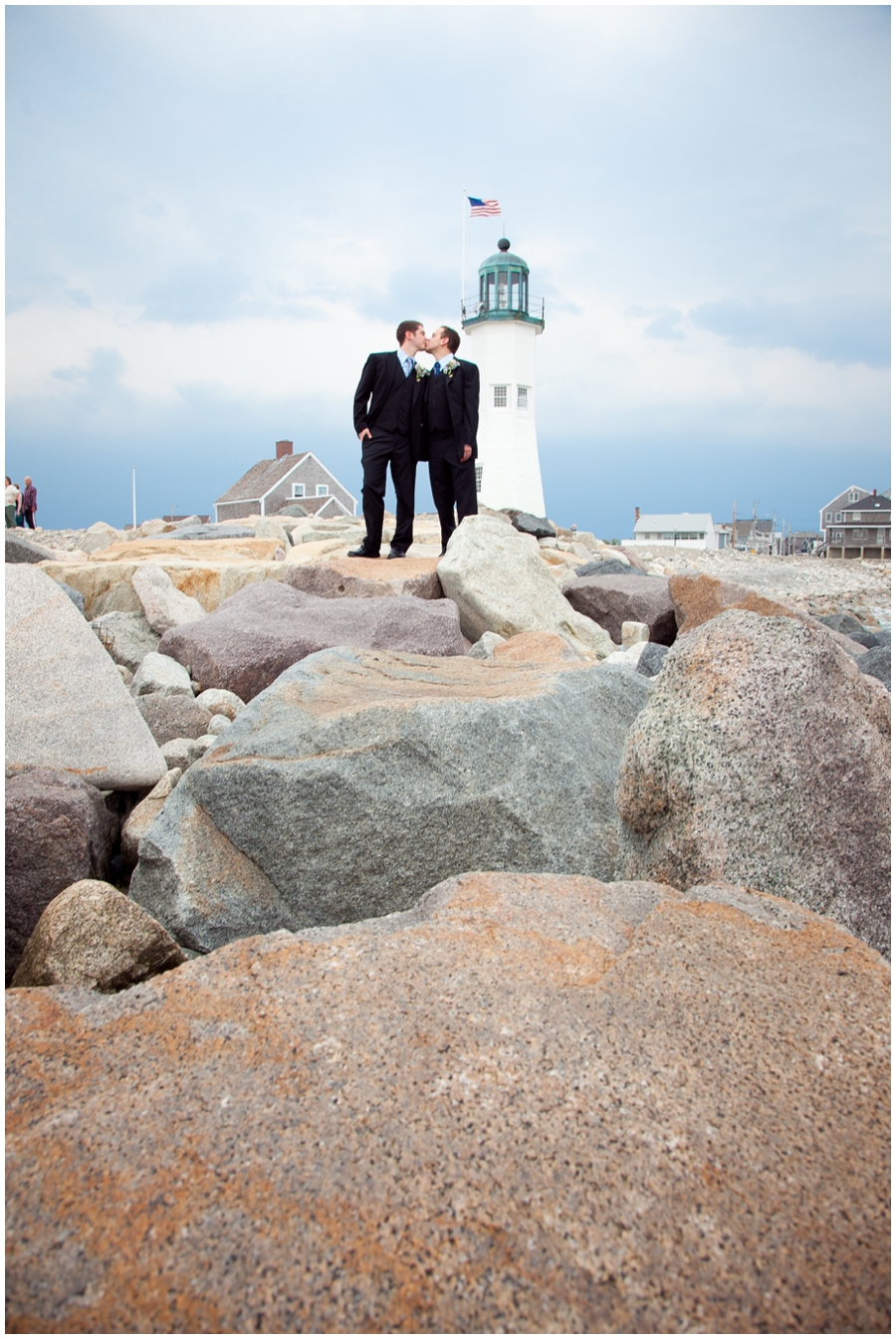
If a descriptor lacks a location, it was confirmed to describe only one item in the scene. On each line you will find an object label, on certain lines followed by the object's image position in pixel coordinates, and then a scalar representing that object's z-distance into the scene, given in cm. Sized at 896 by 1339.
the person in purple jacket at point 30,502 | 2398
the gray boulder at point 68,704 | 364
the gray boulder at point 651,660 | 546
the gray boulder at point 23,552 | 867
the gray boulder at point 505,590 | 672
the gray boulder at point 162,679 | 505
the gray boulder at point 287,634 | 539
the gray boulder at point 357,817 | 285
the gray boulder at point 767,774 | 226
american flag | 2759
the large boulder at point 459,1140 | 105
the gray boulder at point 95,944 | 217
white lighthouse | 2994
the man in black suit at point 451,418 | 884
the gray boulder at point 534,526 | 1934
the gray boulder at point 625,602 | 770
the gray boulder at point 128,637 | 623
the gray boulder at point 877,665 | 606
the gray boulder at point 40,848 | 278
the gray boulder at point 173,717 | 455
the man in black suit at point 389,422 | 869
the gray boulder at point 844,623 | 1090
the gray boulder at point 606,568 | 1087
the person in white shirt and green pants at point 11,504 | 2071
